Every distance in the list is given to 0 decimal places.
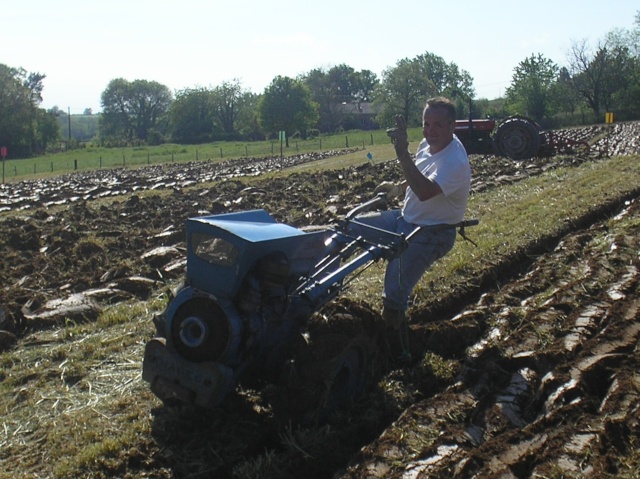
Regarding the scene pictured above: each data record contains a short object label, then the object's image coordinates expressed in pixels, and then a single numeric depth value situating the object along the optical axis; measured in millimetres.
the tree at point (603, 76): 74125
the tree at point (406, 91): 50281
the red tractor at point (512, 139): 22297
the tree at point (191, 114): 96750
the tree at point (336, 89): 102125
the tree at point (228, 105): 102188
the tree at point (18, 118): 69938
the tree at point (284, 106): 73000
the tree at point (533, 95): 63312
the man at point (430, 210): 5195
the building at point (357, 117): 99688
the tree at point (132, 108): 115625
